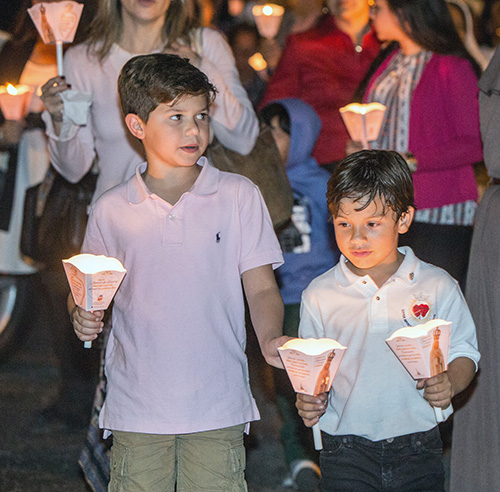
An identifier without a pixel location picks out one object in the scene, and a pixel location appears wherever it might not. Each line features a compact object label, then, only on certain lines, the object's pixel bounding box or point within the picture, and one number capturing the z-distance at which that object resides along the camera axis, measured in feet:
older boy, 23.41
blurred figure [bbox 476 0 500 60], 53.47
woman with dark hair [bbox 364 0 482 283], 32.71
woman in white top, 28.66
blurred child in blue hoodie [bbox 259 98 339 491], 34.09
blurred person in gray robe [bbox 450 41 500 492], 28.02
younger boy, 23.40
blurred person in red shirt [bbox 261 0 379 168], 38.32
